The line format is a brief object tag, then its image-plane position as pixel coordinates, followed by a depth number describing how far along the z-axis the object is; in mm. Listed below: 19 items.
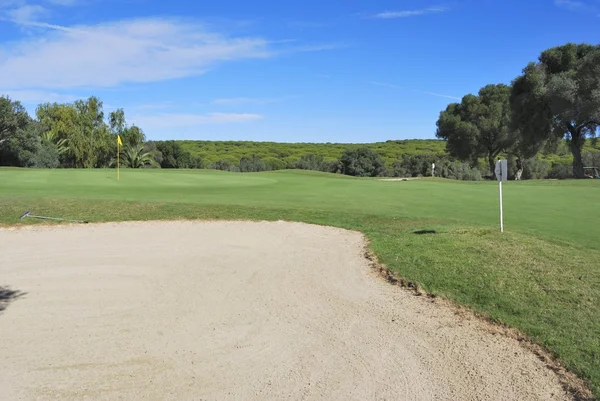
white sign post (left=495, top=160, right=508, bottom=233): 9992
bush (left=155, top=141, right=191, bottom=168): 68875
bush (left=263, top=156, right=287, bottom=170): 73994
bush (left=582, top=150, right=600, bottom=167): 57659
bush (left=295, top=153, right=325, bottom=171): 64562
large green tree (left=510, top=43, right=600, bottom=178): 35844
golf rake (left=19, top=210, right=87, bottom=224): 13047
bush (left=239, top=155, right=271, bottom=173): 60750
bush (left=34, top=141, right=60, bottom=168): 52188
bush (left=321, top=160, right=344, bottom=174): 62512
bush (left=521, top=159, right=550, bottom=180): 59844
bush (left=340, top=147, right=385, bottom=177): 61062
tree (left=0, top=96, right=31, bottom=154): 48594
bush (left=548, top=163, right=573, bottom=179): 57681
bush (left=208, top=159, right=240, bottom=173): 58794
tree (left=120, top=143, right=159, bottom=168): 55812
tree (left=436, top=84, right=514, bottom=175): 55750
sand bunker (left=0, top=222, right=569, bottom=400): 4578
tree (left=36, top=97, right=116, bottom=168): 65625
